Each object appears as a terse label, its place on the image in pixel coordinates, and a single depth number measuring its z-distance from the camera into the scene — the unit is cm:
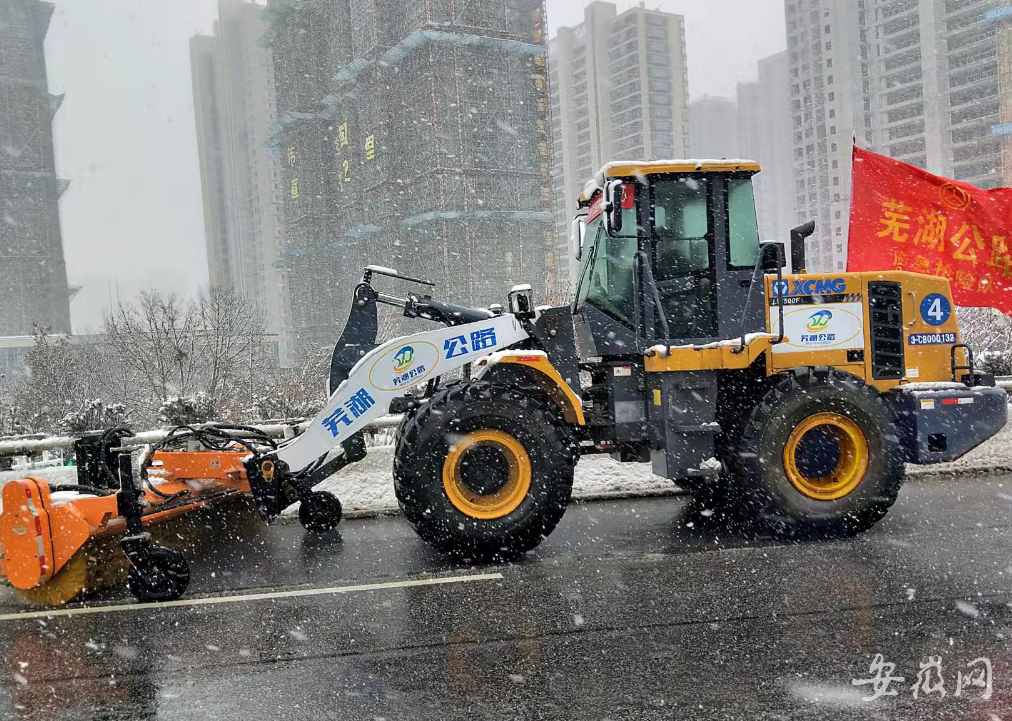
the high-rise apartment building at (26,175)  9106
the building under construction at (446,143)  7094
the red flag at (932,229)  848
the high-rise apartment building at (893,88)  9106
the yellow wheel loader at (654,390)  593
